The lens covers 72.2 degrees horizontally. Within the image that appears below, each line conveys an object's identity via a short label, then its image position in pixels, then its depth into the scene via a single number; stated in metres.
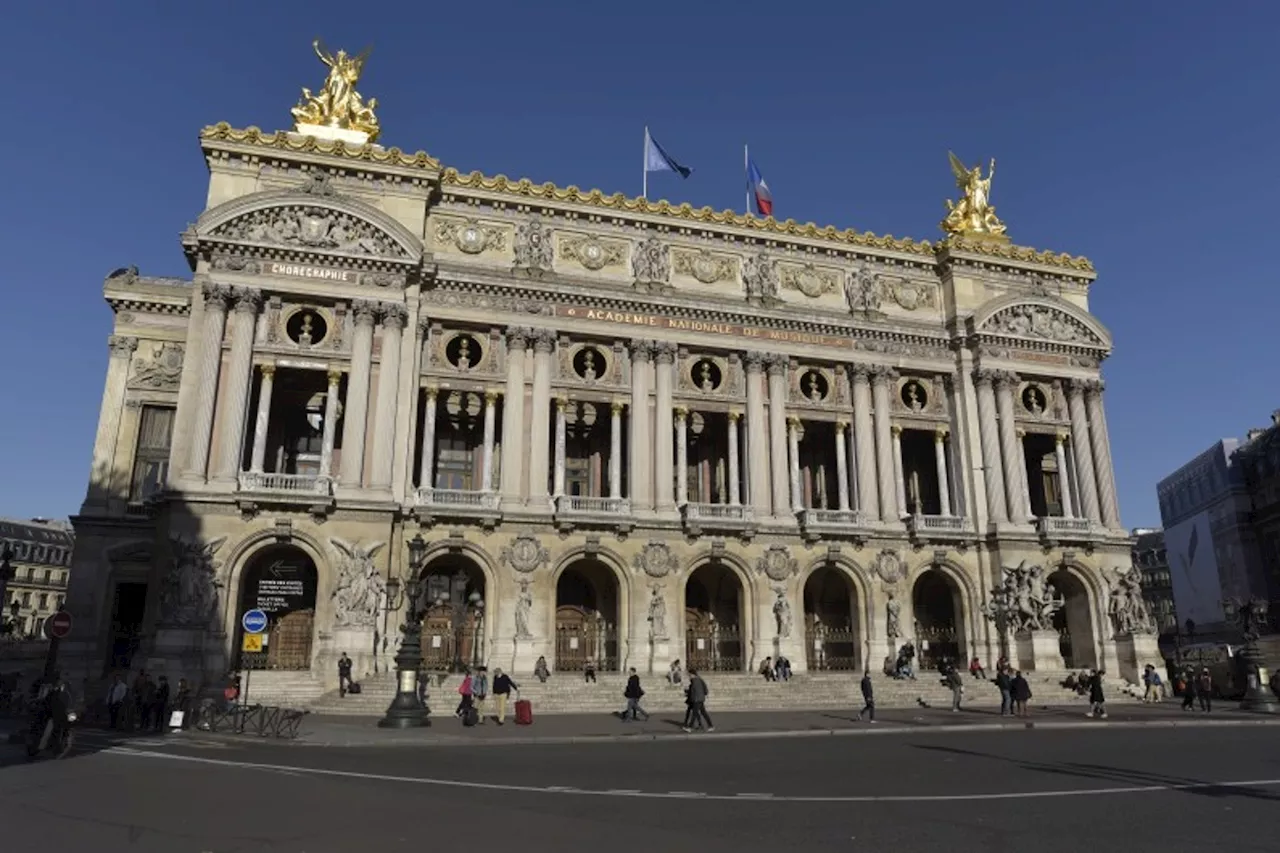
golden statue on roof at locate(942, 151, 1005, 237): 49.16
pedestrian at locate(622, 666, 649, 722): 26.41
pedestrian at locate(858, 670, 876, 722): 26.30
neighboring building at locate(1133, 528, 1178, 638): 99.31
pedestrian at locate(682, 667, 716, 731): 23.75
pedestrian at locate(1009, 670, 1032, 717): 27.67
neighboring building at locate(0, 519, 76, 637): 89.38
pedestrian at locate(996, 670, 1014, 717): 27.88
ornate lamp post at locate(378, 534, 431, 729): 23.77
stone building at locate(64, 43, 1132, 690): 34.53
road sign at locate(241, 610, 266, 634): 22.42
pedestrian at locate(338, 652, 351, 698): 29.91
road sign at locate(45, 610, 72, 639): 19.27
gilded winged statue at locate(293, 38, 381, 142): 40.44
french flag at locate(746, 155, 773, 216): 46.12
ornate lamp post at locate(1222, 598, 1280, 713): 30.41
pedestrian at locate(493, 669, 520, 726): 25.38
